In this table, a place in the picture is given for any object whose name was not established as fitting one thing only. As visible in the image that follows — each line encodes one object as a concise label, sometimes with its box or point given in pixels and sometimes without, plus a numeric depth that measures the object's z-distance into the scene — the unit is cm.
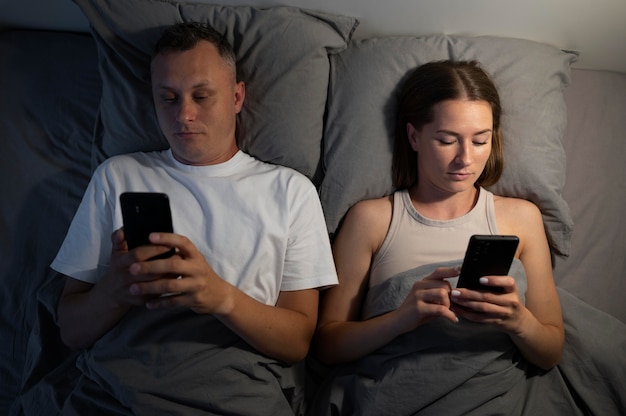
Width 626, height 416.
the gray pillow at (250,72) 149
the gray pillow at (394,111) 149
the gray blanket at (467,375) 124
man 125
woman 130
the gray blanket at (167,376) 121
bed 149
